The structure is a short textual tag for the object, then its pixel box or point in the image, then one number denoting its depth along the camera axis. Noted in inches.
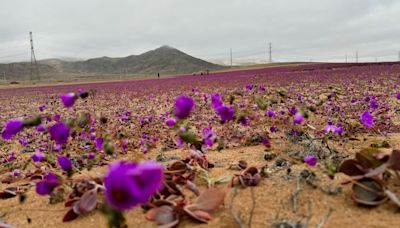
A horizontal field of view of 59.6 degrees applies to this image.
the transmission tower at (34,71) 5347.4
